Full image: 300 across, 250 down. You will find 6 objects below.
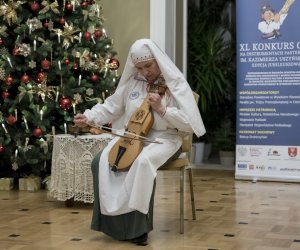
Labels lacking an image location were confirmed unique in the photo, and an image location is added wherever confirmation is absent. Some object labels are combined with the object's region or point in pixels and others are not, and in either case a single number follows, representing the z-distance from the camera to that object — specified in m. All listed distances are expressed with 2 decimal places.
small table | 4.89
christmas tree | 5.75
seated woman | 3.62
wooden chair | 3.92
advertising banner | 6.49
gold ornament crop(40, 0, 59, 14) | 5.82
